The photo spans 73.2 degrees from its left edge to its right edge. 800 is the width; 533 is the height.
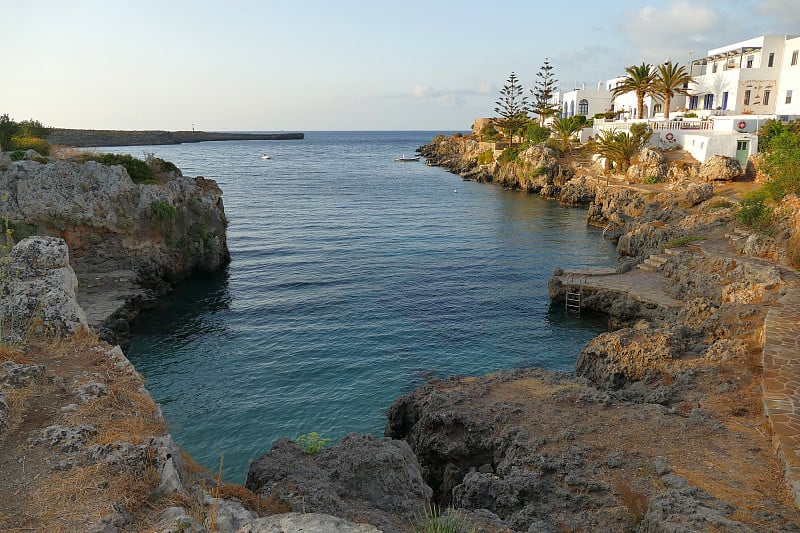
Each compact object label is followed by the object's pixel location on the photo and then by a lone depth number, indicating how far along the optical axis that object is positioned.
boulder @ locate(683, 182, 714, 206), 44.94
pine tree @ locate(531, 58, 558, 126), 105.72
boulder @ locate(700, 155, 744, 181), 50.44
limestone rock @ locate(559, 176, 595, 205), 64.81
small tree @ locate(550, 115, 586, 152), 77.56
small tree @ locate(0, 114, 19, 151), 36.50
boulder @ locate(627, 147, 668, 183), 57.94
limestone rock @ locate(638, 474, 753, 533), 8.64
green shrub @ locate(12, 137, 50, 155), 36.62
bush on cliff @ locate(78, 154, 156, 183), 35.94
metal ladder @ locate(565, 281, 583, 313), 29.41
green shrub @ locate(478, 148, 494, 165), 95.96
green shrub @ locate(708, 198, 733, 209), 40.50
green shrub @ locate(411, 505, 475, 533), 7.71
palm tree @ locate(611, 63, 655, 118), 69.38
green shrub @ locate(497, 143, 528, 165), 84.78
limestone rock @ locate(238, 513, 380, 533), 6.16
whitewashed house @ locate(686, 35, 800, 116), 63.53
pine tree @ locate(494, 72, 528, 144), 101.00
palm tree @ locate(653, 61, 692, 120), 66.69
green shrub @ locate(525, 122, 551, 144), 85.82
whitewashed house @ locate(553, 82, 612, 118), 96.56
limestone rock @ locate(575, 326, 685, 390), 17.92
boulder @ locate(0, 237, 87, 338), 12.50
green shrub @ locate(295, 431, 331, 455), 12.10
